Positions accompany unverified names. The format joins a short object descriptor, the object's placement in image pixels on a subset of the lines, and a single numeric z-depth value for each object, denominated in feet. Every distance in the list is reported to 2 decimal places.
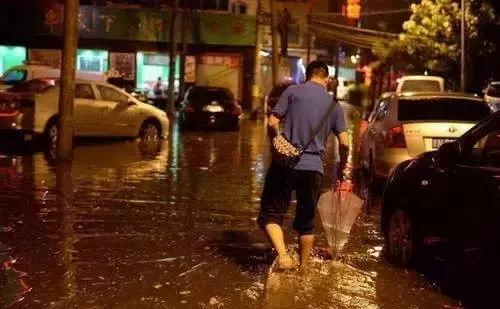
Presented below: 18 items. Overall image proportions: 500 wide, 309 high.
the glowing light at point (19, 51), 117.63
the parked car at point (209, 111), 84.02
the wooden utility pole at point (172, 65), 103.50
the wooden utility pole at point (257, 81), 110.83
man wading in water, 21.29
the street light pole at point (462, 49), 96.77
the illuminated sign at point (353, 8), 99.81
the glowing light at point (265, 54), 140.38
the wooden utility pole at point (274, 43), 110.52
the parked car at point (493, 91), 83.82
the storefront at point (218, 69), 123.95
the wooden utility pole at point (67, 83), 46.65
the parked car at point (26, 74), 70.66
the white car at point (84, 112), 54.39
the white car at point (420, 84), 84.45
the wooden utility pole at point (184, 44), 116.47
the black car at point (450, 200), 19.19
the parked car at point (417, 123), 35.49
